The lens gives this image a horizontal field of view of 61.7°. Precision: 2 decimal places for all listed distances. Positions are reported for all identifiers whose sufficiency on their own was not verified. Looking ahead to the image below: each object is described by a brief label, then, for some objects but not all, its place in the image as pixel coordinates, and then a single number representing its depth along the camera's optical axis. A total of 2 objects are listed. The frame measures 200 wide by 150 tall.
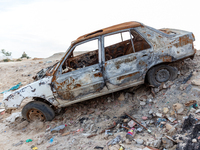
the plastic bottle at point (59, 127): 4.17
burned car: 4.12
